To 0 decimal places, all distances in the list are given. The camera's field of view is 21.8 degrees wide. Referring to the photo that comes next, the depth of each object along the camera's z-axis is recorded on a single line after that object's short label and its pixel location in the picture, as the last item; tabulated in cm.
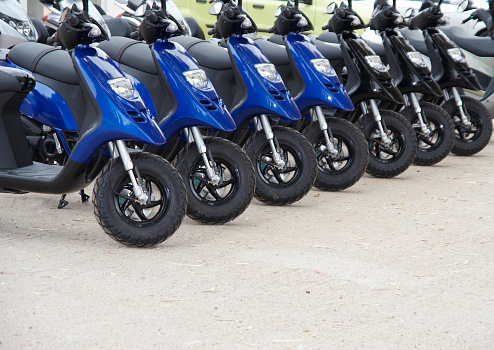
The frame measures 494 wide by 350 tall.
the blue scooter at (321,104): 927
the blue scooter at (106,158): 656
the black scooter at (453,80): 1191
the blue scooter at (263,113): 845
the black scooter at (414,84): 1113
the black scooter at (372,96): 1016
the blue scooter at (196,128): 755
